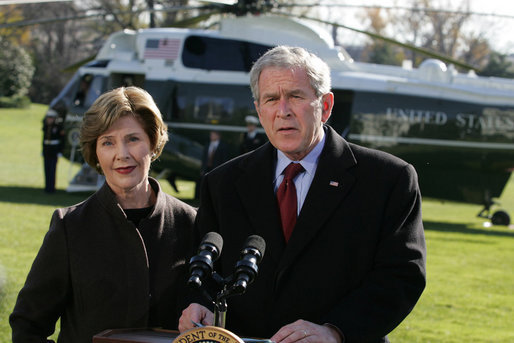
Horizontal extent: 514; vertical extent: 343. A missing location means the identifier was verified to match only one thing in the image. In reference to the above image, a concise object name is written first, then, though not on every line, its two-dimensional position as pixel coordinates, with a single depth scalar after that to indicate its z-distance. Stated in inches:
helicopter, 561.0
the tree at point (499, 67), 1566.9
